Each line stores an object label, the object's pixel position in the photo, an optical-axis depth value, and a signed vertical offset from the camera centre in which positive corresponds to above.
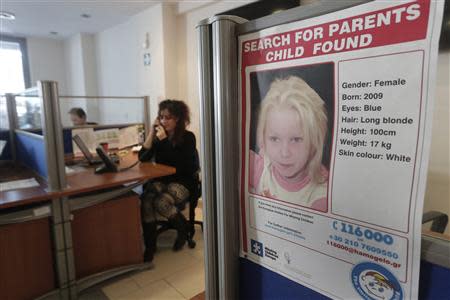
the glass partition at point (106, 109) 4.66 +0.04
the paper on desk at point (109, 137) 2.76 -0.23
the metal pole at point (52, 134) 1.65 -0.12
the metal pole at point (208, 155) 0.71 -0.11
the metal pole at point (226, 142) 0.68 -0.08
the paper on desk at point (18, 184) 1.78 -0.44
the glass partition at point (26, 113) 2.49 +0.00
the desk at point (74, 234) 1.69 -0.76
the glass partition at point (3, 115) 2.45 -0.01
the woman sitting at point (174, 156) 2.40 -0.38
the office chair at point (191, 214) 2.56 -0.91
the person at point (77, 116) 3.75 -0.05
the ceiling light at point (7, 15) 3.93 +1.32
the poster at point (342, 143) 0.47 -0.07
